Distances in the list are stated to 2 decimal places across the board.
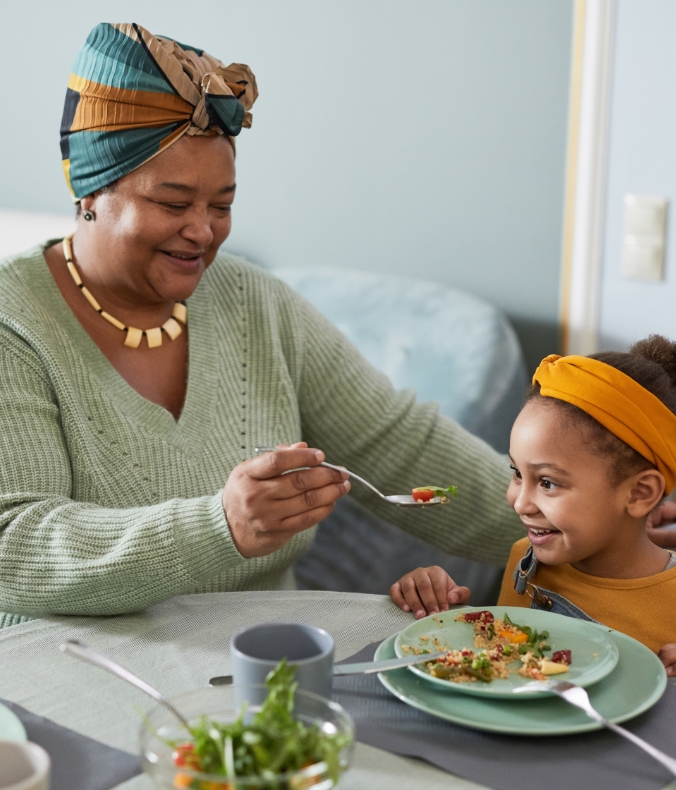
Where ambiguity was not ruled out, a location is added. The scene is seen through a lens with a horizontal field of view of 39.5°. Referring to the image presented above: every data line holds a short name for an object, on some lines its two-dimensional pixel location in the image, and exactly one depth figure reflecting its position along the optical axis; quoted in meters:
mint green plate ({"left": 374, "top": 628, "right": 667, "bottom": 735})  0.80
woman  1.10
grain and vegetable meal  0.87
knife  0.86
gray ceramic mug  0.75
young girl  1.10
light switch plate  1.82
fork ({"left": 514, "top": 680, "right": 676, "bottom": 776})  0.72
